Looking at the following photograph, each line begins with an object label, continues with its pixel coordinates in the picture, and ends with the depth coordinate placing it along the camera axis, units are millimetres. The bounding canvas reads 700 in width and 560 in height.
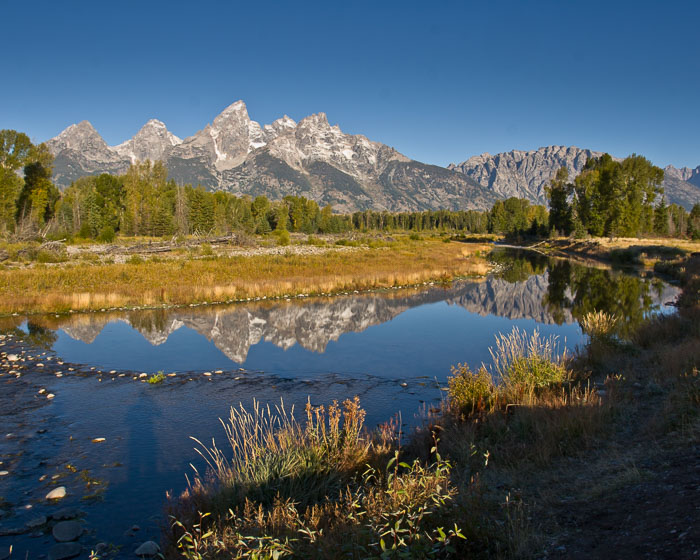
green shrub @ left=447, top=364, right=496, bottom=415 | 9242
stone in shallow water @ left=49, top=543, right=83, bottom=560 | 5746
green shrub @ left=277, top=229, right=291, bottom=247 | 68369
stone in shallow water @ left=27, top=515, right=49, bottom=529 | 6257
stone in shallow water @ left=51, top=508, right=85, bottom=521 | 6512
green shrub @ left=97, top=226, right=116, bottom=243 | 63969
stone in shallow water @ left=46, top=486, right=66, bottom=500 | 6977
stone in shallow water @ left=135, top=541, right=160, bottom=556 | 5684
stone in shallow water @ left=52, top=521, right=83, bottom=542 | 6062
